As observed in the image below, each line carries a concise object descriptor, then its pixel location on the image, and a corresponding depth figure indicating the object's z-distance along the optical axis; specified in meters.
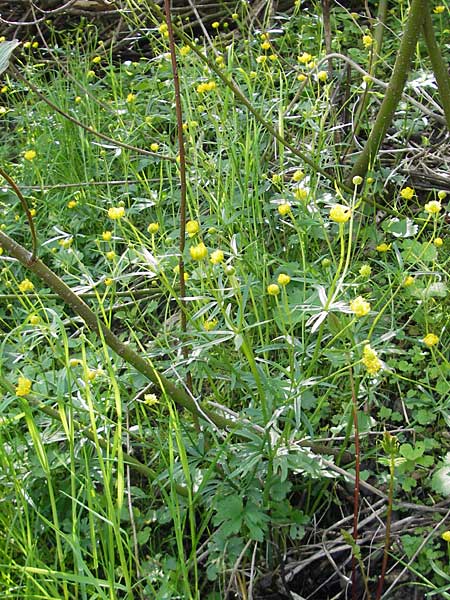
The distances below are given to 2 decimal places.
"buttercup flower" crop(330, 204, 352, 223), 1.04
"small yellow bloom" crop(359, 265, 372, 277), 1.12
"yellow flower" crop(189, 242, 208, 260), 1.06
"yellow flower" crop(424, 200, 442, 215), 1.18
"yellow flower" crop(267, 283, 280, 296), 1.13
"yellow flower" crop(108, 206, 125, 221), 1.25
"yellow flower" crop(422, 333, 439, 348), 1.17
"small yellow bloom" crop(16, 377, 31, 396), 1.10
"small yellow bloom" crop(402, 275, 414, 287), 1.12
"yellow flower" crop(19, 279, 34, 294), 1.30
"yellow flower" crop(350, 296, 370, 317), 0.97
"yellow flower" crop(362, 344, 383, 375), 0.98
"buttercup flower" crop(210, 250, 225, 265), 1.10
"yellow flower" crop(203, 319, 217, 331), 1.17
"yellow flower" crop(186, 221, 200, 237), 1.26
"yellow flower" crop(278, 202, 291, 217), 1.22
